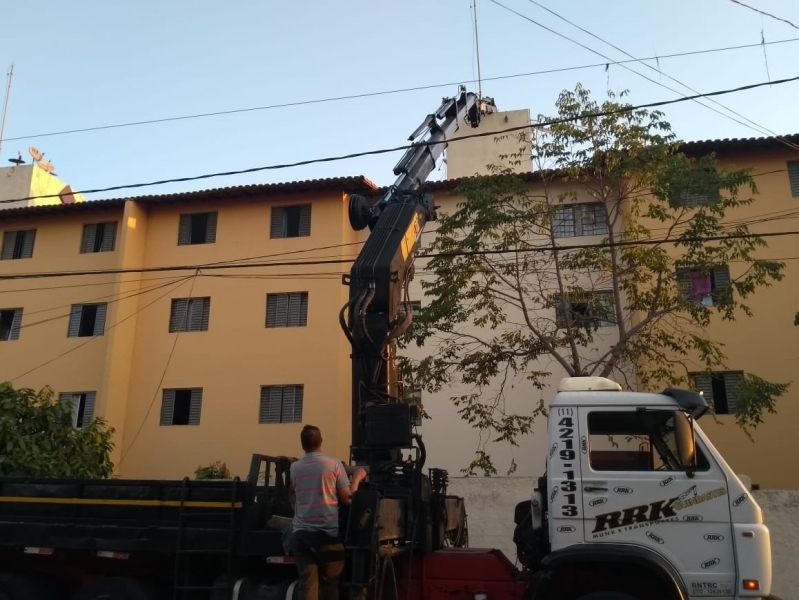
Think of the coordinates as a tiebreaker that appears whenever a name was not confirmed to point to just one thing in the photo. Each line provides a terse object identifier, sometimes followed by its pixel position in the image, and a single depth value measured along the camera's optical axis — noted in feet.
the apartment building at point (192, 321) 65.92
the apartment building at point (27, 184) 93.20
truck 20.45
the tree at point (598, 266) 46.42
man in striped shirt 20.88
